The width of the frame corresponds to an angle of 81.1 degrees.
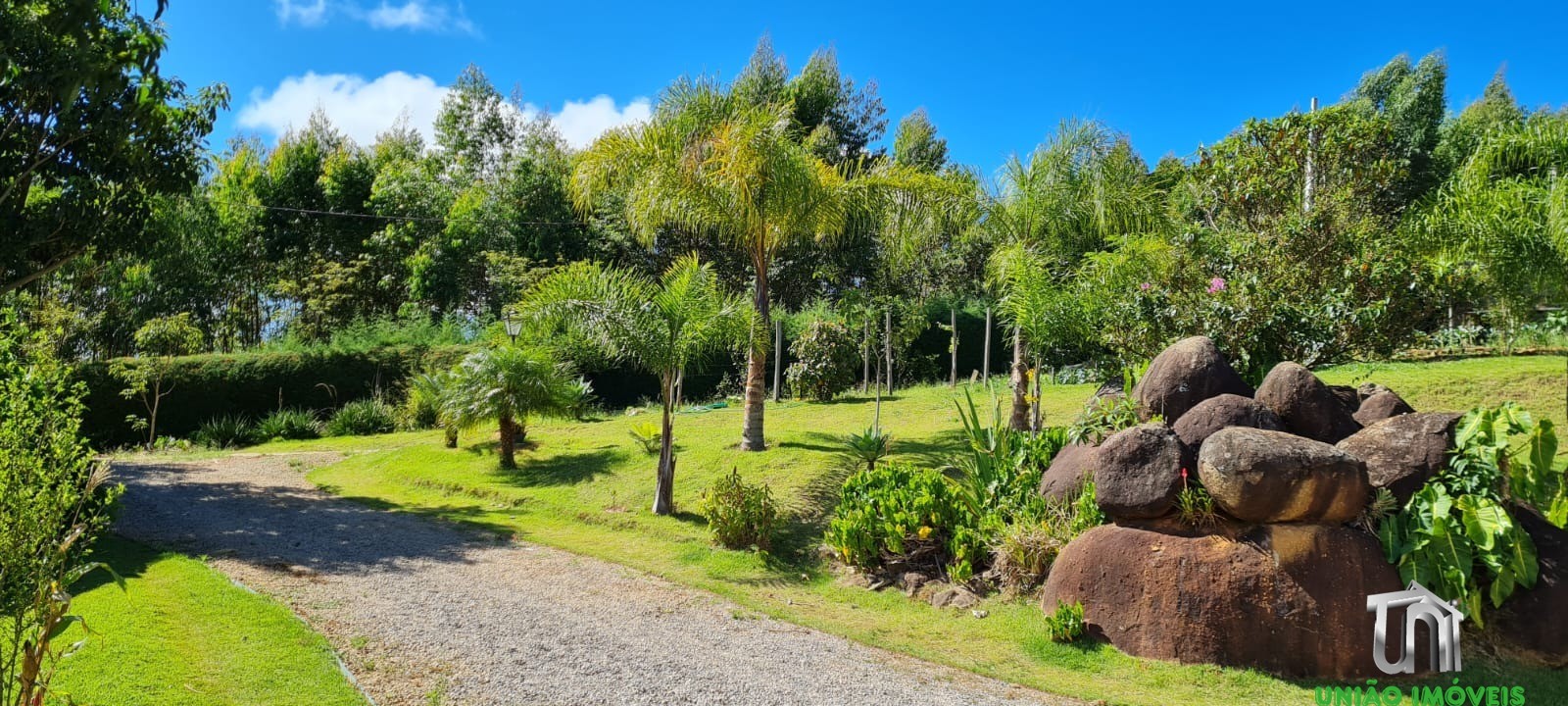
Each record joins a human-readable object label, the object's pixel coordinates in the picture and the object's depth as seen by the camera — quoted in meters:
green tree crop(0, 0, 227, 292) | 8.98
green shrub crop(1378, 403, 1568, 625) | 6.06
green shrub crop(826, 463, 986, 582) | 8.76
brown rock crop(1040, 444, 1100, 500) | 8.10
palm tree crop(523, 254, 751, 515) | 10.84
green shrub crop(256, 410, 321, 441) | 19.66
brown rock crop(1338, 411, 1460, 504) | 6.54
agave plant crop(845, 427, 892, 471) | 11.05
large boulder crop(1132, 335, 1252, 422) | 7.95
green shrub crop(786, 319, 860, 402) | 18.33
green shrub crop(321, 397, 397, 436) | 20.03
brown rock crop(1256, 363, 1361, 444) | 7.37
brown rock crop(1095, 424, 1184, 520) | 6.71
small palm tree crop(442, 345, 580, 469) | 13.32
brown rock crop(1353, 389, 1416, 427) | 7.62
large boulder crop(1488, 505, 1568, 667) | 5.97
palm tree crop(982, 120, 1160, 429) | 12.59
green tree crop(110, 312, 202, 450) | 18.02
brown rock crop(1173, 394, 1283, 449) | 7.16
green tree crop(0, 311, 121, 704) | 3.57
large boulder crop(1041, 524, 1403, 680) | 6.00
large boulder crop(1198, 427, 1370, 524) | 6.21
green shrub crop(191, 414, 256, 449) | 19.06
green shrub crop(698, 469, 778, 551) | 9.66
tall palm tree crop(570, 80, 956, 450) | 11.83
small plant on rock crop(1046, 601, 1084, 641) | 6.72
